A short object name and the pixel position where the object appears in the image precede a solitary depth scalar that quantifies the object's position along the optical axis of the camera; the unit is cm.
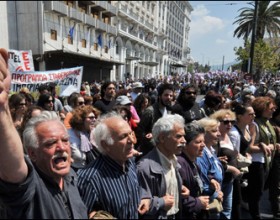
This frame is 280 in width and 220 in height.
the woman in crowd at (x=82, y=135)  318
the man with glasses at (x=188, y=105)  469
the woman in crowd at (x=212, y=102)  526
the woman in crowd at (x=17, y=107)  408
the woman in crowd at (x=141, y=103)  571
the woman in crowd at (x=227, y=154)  346
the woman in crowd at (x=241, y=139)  375
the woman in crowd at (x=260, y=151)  412
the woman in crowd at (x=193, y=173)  266
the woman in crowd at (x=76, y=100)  521
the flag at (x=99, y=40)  3136
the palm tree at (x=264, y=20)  2512
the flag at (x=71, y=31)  2577
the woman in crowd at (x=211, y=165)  293
